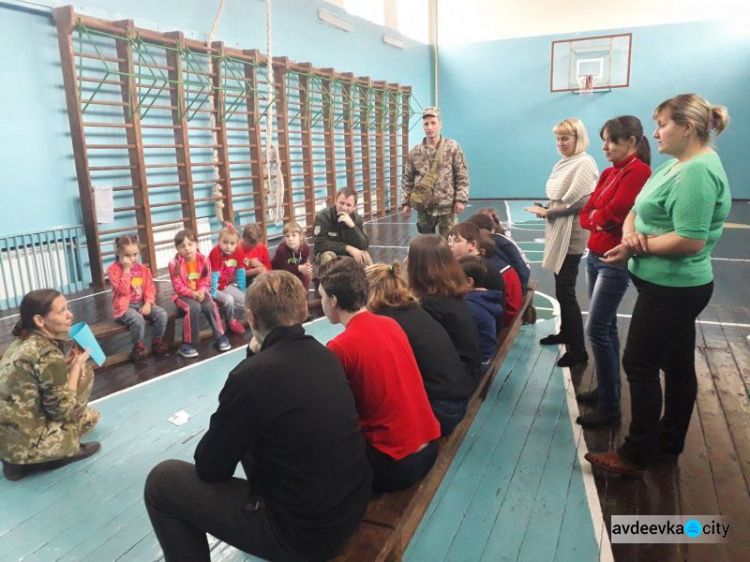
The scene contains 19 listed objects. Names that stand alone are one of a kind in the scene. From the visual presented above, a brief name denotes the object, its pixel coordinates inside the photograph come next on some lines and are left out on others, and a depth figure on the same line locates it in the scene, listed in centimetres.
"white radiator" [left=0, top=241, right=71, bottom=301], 426
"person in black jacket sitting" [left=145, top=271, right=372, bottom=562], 122
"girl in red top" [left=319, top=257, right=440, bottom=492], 146
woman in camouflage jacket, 210
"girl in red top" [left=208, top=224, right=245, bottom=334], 378
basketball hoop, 1103
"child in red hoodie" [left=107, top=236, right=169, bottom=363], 333
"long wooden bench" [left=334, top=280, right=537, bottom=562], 133
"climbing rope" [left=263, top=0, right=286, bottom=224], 587
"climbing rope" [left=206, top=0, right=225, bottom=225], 592
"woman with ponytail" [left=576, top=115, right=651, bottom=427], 218
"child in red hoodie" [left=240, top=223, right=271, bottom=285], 404
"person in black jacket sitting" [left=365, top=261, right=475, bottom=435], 171
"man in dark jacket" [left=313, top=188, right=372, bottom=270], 415
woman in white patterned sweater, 279
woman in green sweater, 167
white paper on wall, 487
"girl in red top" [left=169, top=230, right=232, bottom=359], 351
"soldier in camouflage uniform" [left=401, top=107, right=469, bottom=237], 405
